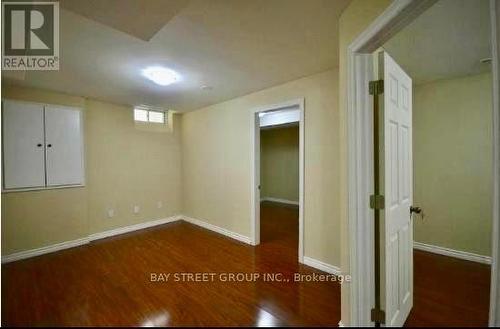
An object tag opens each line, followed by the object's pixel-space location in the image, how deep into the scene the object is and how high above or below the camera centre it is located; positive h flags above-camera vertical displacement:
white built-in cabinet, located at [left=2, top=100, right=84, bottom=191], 2.55 +0.25
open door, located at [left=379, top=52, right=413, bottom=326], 0.85 -0.10
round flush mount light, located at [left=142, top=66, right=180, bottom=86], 2.34 +1.01
